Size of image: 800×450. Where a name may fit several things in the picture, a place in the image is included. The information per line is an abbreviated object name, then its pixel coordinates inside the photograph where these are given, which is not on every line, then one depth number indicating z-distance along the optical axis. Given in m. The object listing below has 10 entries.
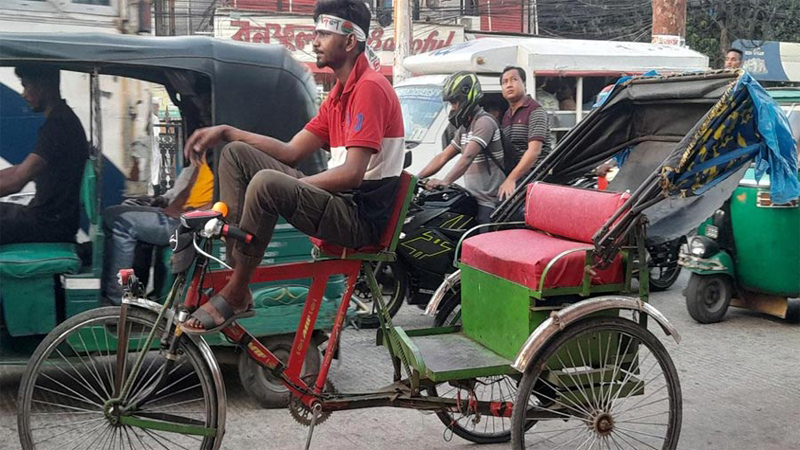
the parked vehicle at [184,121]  4.50
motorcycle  6.80
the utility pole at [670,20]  14.66
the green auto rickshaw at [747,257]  6.93
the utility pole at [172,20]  21.87
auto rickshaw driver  4.77
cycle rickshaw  3.47
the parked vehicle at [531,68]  10.10
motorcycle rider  6.93
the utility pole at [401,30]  17.16
